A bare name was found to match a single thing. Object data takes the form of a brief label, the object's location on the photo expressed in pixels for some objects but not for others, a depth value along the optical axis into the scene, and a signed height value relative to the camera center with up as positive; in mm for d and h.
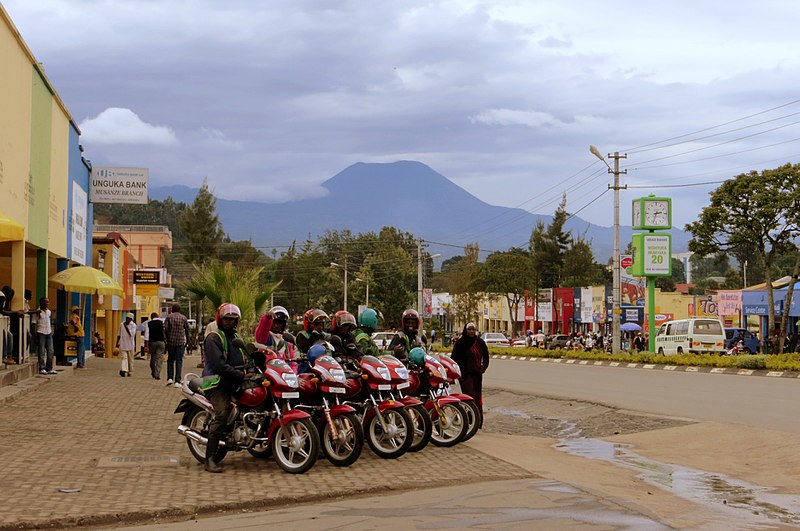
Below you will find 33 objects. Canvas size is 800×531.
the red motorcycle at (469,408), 13711 -1293
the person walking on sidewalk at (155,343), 25797 -873
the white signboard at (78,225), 33162 +2713
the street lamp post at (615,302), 44469 +339
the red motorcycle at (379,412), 11805 -1172
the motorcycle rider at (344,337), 12711 -352
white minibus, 44625 -1103
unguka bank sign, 38156 +4522
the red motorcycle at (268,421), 10797 -1184
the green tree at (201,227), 87500 +6784
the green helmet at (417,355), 13469 -592
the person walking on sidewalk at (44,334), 22859 -595
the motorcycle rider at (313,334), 12914 -322
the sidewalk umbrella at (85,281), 26688 +689
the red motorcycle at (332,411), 11133 -1101
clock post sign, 46000 +3068
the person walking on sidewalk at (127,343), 27234 -928
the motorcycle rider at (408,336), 13780 -367
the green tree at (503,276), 85562 +2742
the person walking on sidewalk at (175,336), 24422 -653
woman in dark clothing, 15570 -757
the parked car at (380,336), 44694 -1186
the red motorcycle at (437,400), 13297 -1171
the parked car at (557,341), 64938 -1984
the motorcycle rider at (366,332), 13234 -296
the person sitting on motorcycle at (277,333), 12617 -320
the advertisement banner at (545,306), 85588 +299
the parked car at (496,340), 65062 -1923
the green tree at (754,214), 46188 +4289
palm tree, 34500 +668
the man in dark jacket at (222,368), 10852 -625
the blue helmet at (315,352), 11984 -496
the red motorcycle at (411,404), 12195 -1112
